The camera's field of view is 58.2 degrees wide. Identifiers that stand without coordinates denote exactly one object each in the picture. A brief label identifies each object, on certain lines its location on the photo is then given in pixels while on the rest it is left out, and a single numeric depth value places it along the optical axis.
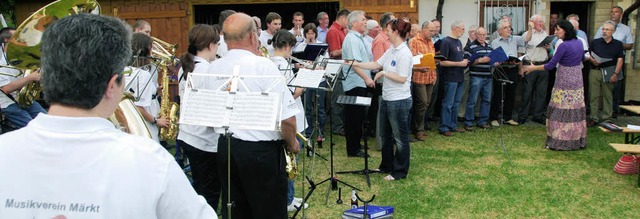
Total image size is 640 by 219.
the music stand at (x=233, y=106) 3.13
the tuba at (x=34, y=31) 3.10
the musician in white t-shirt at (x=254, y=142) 3.42
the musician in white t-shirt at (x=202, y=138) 3.96
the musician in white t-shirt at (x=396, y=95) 5.98
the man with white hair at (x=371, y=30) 8.27
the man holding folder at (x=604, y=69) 9.28
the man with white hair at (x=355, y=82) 7.28
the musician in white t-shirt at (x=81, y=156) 1.40
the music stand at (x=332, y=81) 5.65
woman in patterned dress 7.48
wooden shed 10.71
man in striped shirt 9.20
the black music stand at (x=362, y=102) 5.86
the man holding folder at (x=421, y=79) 8.41
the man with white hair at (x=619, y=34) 9.94
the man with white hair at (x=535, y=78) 9.52
